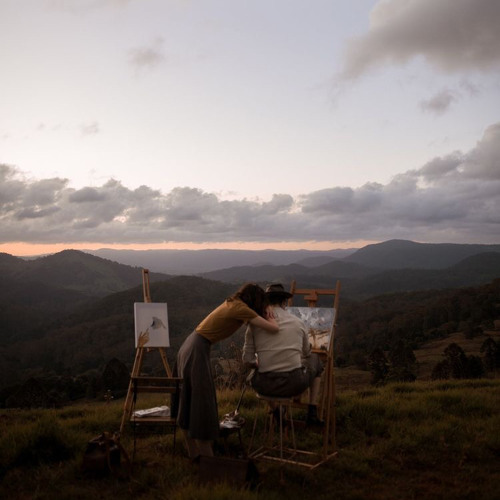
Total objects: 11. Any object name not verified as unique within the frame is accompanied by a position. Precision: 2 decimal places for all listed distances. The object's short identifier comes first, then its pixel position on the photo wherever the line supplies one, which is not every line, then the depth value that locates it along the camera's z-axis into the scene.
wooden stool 4.95
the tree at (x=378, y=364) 40.97
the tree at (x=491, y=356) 37.92
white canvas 6.48
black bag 4.68
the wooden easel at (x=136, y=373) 5.81
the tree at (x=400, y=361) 40.37
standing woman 4.75
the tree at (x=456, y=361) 29.88
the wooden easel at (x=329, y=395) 5.18
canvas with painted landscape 5.72
